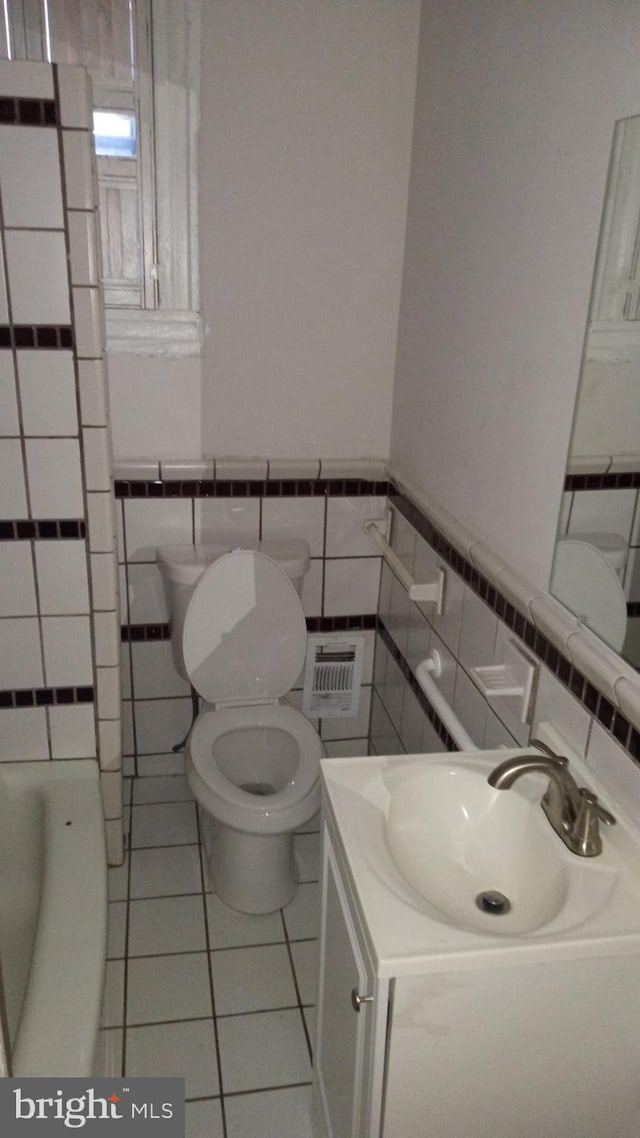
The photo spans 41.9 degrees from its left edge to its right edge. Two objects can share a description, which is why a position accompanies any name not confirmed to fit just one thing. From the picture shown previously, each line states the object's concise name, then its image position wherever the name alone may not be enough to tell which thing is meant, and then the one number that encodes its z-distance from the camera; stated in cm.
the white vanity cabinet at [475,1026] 103
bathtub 142
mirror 118
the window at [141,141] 199
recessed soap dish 148
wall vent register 265
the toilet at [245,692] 216
